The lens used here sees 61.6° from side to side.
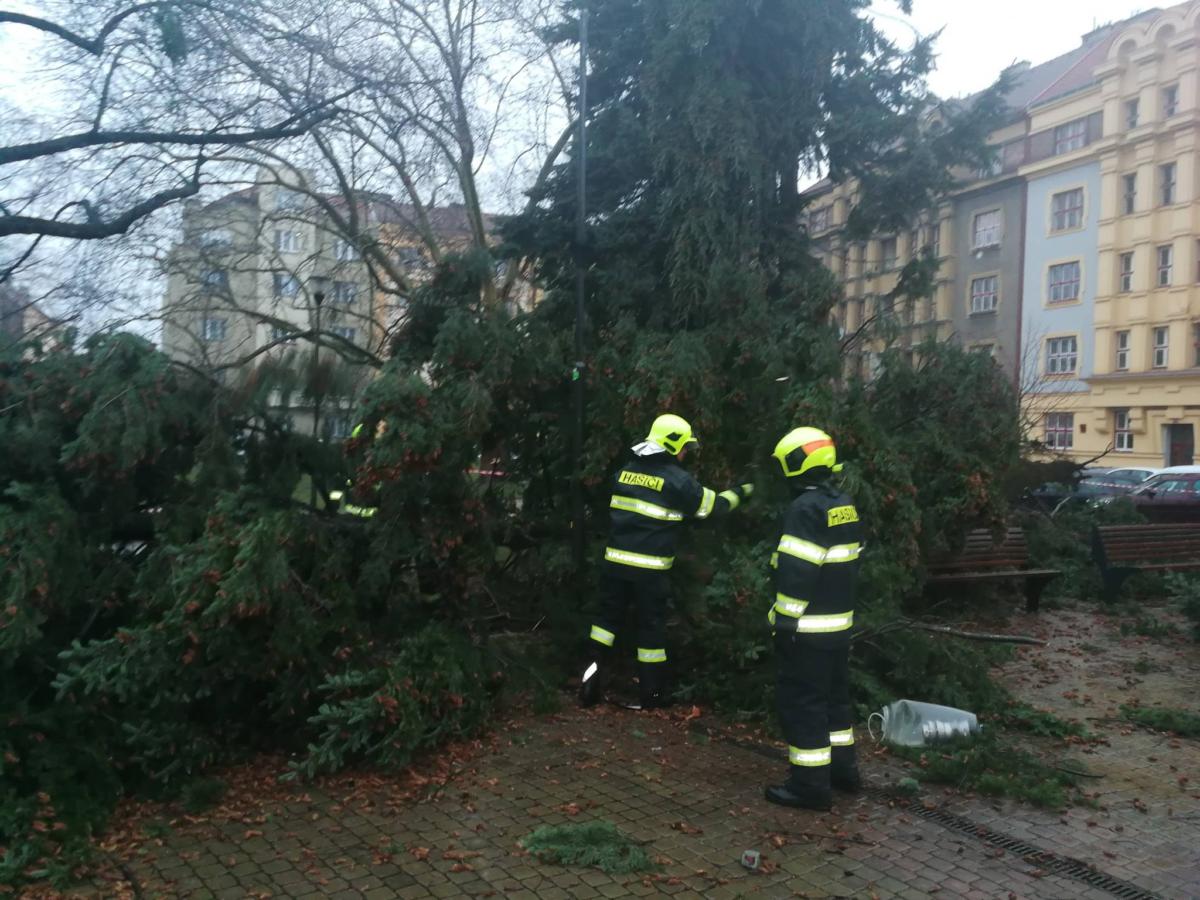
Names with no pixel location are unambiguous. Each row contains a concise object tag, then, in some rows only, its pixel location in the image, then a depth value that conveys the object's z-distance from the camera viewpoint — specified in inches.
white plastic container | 229.0
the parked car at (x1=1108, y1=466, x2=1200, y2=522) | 752.3
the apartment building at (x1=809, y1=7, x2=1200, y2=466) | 1417.3
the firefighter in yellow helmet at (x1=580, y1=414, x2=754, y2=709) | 246.2
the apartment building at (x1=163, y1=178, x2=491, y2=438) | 609.6
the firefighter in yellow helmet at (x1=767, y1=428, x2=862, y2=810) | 193.6
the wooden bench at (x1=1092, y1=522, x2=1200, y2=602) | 424.8
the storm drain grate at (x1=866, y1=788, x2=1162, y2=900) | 163.2
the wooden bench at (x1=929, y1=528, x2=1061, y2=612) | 384.2
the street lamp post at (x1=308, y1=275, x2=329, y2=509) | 263.8
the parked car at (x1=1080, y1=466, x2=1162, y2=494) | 1026.7
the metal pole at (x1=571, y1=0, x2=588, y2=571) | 285.7
